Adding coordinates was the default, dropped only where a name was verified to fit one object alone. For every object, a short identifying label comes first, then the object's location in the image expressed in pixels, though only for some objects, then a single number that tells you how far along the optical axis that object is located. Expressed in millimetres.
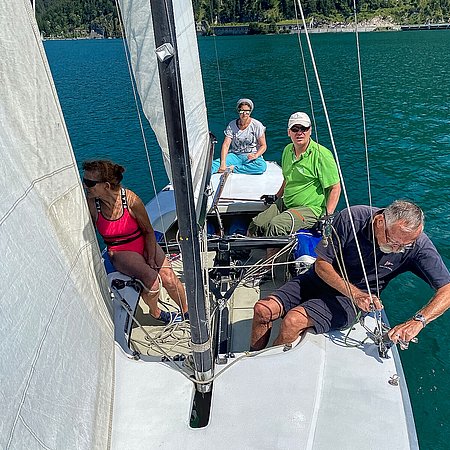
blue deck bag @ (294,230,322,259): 4027
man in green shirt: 4367
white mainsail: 2064
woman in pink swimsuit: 3277
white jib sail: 1556
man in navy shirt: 2764
